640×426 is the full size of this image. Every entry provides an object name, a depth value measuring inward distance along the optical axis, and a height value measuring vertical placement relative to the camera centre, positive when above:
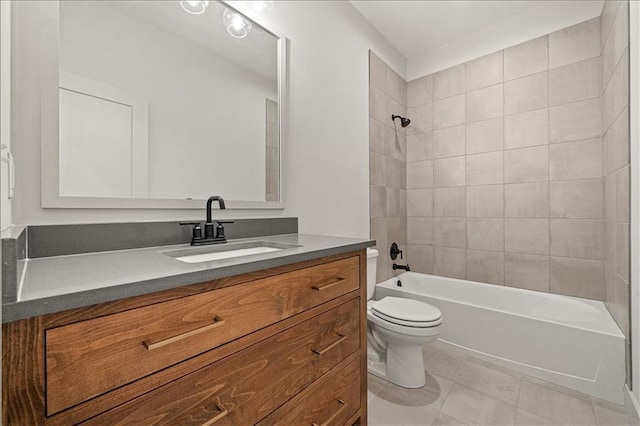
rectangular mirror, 1.00 +0.44
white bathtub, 1.68 -0.79
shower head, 2.93 +0.91
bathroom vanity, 0.50 -0.31
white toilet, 1.71 -0.74
